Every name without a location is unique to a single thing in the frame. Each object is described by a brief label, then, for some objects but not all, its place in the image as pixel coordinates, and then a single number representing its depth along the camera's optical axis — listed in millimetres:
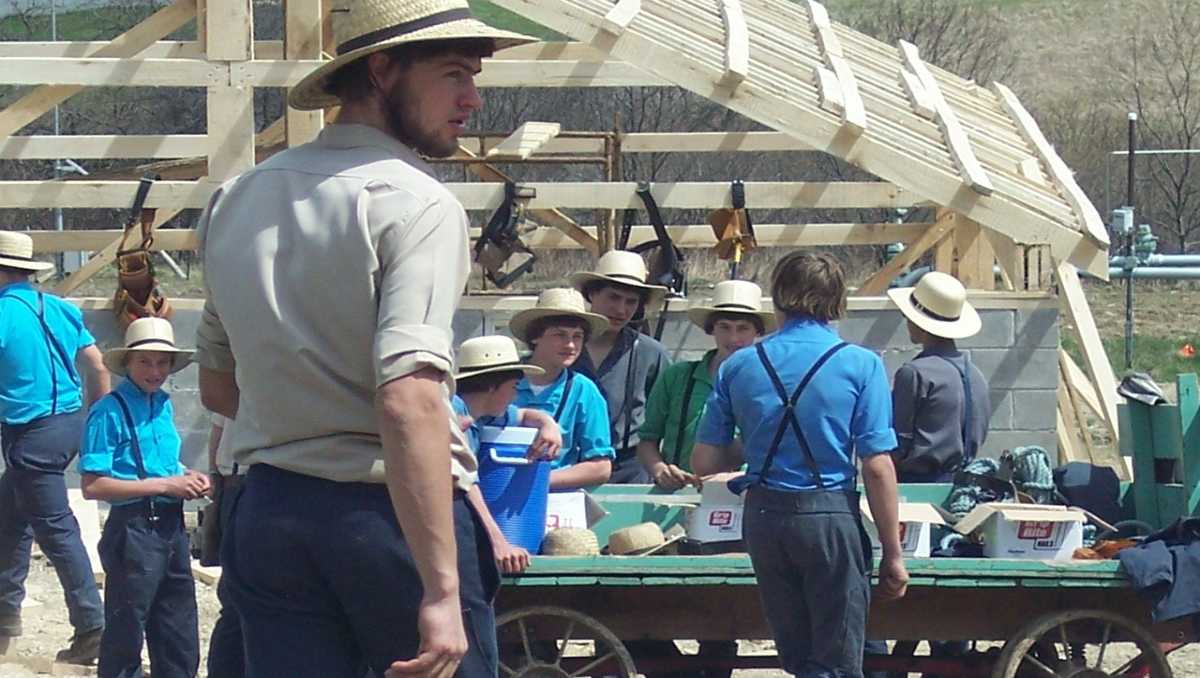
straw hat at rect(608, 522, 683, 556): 13780
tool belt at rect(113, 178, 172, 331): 20089
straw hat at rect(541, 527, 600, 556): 13359
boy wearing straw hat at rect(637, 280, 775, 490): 15566
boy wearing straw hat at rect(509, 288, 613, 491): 14123
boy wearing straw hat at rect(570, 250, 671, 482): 16440
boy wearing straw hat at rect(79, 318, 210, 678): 14053
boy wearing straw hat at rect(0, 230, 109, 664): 16518
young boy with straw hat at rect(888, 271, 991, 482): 14888
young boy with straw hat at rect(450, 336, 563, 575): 12634
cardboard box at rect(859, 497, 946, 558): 13593
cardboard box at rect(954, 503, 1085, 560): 13546
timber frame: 19294
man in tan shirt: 6434
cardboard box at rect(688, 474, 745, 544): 13905
